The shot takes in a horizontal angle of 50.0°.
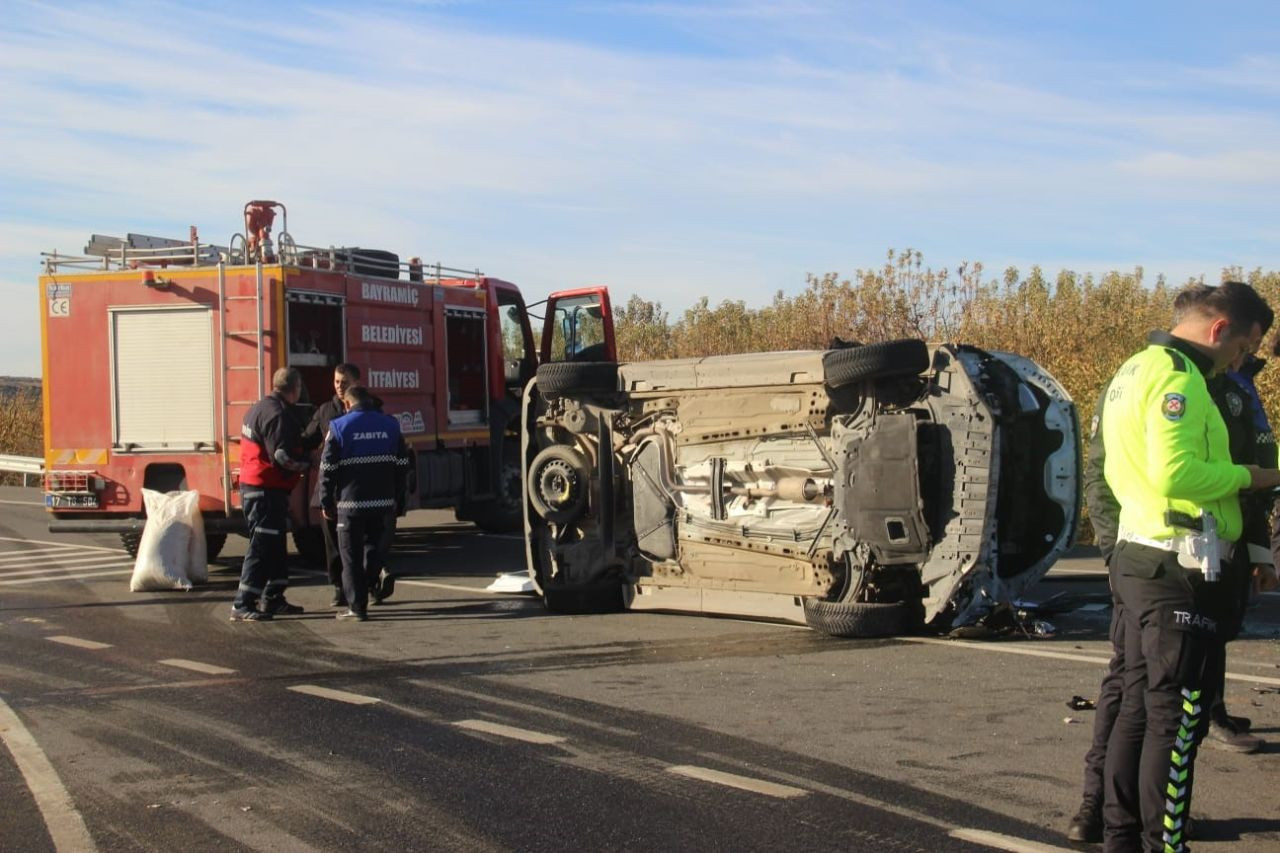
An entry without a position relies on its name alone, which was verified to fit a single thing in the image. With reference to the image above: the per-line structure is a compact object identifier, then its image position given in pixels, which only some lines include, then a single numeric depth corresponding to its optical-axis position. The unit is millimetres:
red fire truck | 12594
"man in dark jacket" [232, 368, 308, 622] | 10367
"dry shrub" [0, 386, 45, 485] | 30031
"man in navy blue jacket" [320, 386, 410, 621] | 10172
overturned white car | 8383
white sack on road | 11875
